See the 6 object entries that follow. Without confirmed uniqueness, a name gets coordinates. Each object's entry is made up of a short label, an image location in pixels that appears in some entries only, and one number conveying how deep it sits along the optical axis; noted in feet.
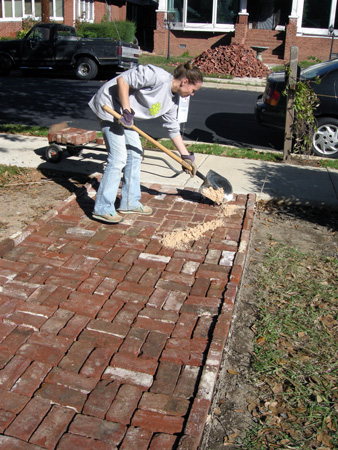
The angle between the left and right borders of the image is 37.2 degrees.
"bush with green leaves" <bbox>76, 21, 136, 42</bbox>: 88.17
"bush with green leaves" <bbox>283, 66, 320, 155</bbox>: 23.99
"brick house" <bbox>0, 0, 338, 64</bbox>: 80.28
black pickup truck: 55.21
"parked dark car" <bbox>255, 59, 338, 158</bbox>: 26.53
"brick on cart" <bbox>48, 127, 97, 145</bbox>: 22.09
